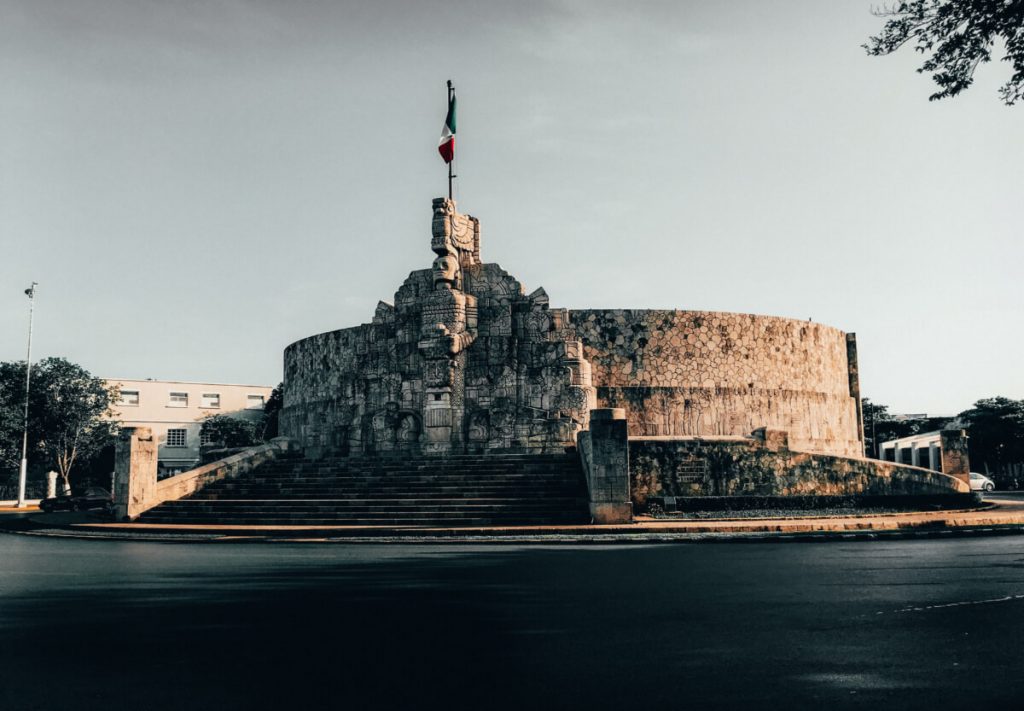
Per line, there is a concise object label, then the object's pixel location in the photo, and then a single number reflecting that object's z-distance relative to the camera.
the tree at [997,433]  52.34
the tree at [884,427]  67.43
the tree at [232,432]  55.03
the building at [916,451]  54.31
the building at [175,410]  58.28
